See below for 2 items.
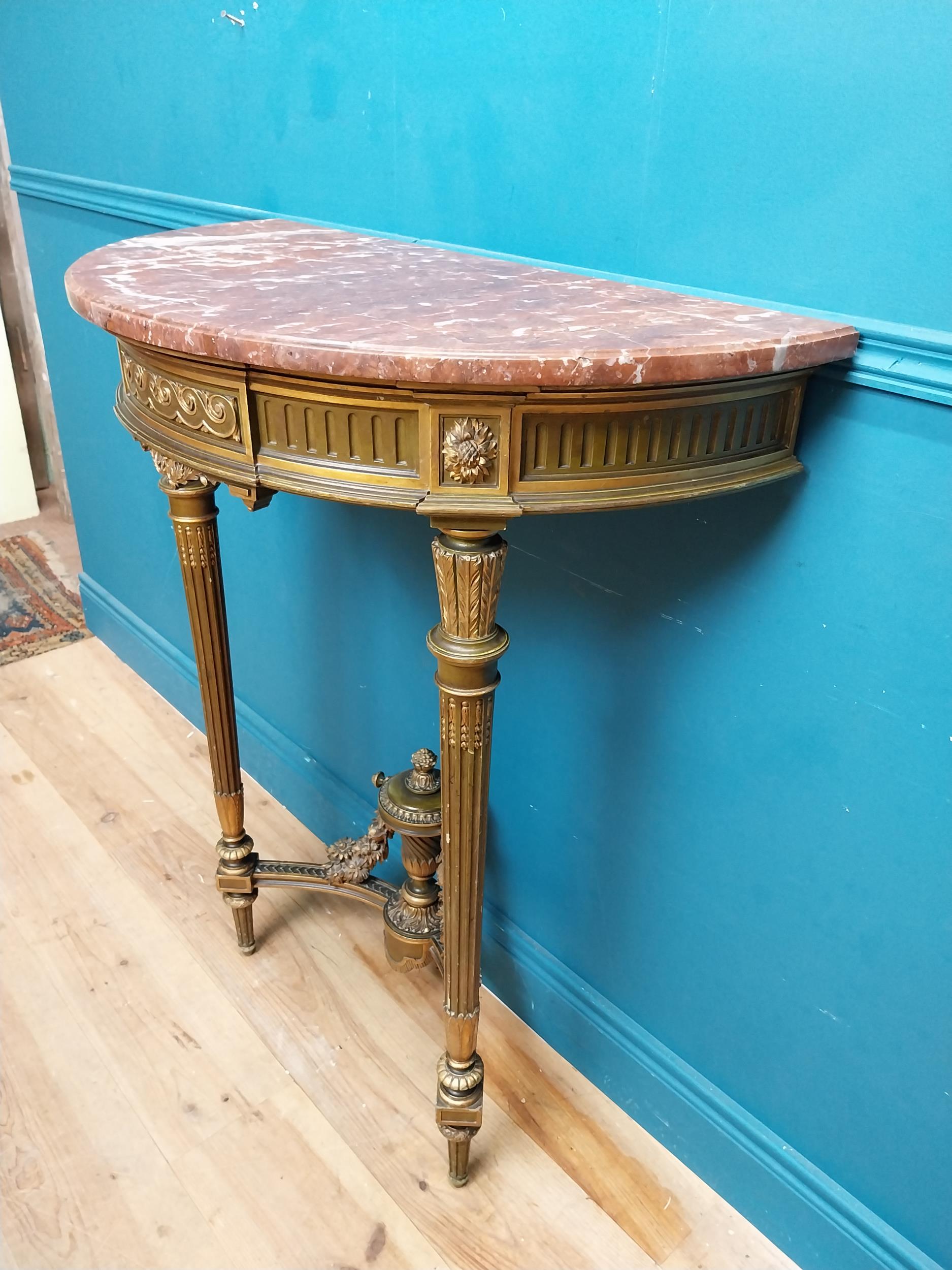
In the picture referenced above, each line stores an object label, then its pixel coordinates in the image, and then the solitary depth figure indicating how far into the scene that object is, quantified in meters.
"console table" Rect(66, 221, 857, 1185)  0.80
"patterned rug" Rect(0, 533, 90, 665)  2.66
